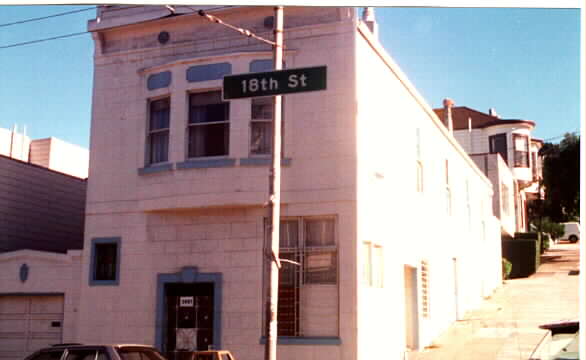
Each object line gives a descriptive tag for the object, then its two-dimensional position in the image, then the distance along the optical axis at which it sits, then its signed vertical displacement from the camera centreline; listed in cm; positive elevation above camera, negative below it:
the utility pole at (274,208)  1272 +154
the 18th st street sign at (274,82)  1200 +344
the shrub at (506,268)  3034 +128
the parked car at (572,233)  4491 +401
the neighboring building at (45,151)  2767 +530
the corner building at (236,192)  1539 +225
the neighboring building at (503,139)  4116 +870
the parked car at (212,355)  1428 -108
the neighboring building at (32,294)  1748 +7
